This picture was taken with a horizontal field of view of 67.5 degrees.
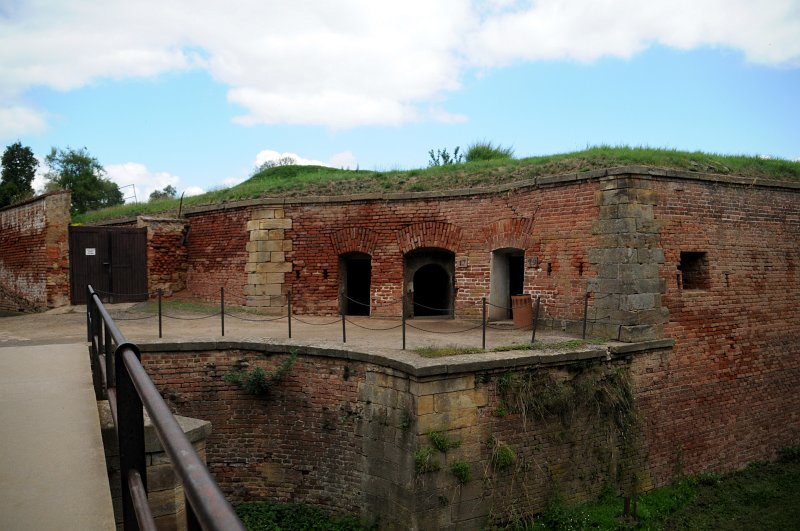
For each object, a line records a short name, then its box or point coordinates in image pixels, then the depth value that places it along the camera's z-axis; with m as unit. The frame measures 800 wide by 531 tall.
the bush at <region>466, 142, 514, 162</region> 19.39
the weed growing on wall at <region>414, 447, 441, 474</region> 8.35
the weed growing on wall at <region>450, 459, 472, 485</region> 8.59
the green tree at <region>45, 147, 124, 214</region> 38.75
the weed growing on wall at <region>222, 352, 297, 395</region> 10.07
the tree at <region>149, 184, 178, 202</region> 47.28
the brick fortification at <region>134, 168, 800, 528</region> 8.97
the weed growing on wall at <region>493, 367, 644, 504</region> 9.19
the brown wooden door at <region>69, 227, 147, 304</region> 15.60
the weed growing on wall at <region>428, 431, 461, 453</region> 8.47
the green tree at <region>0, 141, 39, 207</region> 35.03
